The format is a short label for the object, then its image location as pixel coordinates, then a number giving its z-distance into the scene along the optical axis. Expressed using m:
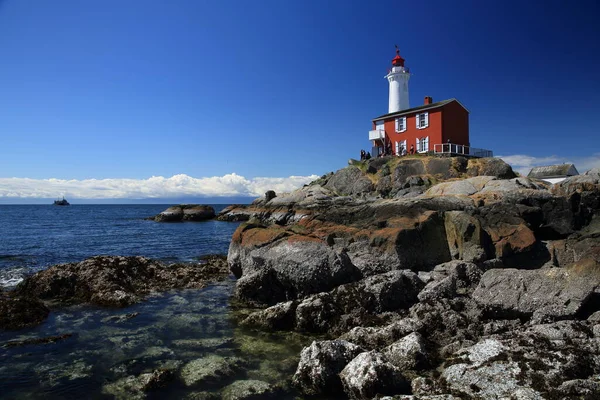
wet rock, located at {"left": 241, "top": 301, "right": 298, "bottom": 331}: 11.72
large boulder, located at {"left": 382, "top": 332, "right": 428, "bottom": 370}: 8.28
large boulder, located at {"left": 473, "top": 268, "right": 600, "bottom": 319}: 9.76
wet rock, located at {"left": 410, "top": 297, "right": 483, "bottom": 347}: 9.77
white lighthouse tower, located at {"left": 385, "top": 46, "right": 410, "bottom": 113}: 58.22
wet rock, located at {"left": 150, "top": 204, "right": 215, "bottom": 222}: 72.31
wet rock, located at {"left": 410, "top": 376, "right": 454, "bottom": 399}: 6.99
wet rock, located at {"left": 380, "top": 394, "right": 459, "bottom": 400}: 6.68
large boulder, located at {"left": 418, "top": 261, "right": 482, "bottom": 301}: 11.92
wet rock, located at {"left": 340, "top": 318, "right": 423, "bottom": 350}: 9.65
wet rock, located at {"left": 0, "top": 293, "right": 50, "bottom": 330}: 12.02
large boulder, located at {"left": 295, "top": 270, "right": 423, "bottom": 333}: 11.42
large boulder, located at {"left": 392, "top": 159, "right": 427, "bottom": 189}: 43.09
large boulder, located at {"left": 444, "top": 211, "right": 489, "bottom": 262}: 14.85
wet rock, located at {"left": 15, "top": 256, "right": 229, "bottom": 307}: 15.07
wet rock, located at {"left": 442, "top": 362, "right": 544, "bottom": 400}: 6.65
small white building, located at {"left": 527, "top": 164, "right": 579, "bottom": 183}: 42.31
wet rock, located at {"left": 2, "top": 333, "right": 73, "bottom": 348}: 10.50
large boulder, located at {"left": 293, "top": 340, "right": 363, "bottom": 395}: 7.87
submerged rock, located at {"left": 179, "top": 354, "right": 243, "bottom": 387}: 8.47
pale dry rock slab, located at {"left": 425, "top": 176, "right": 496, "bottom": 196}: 24.45
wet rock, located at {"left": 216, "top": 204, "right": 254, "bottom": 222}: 72.44
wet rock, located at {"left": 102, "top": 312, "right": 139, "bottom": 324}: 12.57
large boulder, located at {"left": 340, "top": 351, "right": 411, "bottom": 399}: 7.26
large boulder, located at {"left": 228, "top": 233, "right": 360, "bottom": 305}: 13.55
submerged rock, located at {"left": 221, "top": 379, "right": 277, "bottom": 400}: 7.80
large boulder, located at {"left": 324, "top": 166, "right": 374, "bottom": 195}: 46.66
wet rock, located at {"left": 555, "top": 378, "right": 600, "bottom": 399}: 6.21
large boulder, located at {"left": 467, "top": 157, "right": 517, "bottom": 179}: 40.88
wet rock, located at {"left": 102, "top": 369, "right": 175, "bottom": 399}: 7.96
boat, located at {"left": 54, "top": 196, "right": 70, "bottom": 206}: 187.12
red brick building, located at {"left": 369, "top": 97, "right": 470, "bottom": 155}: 47.66
